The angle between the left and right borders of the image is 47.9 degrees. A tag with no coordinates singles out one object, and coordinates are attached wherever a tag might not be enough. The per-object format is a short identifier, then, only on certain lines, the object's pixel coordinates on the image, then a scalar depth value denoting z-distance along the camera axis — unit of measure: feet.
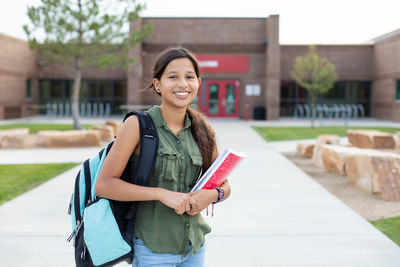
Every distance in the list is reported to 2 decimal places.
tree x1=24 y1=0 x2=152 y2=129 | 58.85
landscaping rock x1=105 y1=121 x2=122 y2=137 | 55.06
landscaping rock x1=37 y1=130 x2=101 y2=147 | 43.42
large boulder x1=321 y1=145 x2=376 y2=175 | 28.78
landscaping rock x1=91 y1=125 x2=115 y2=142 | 49.44
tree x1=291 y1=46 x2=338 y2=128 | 69.72
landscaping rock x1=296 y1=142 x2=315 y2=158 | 37.73
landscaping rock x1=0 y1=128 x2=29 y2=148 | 42.16
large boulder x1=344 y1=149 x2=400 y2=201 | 22.52
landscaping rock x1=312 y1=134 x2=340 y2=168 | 33.23
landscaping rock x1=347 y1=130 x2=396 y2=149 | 41.11
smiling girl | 6.34
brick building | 90.38
